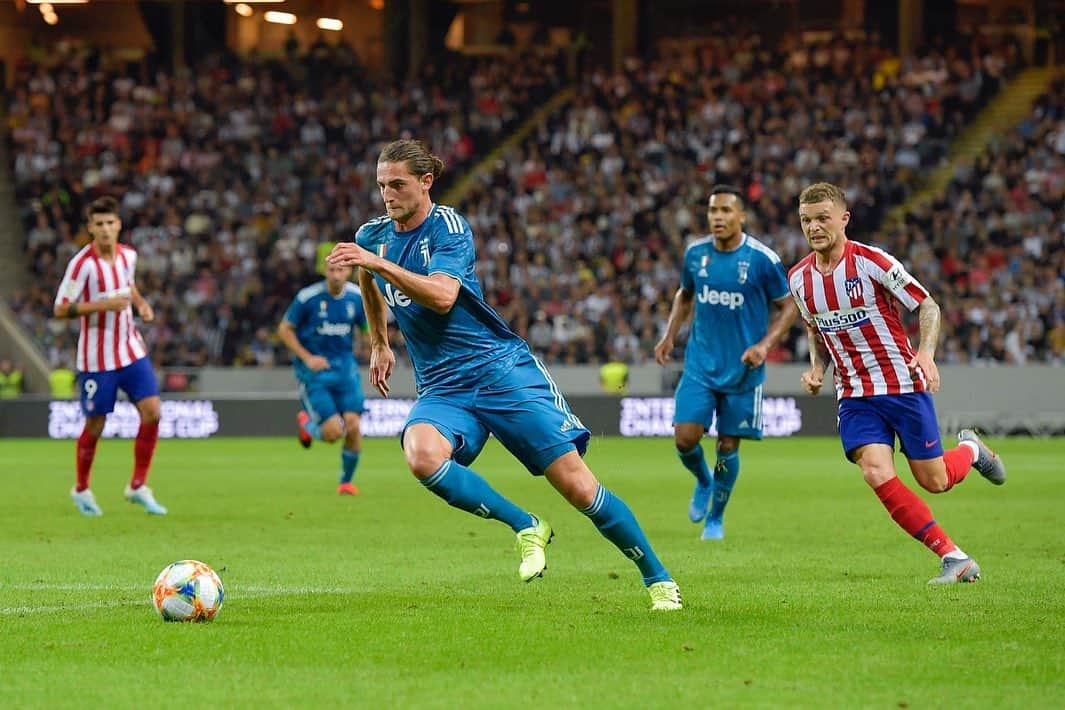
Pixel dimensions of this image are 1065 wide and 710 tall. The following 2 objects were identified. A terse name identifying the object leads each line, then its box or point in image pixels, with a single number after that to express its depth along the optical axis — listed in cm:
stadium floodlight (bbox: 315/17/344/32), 4316
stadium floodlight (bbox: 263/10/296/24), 4309
